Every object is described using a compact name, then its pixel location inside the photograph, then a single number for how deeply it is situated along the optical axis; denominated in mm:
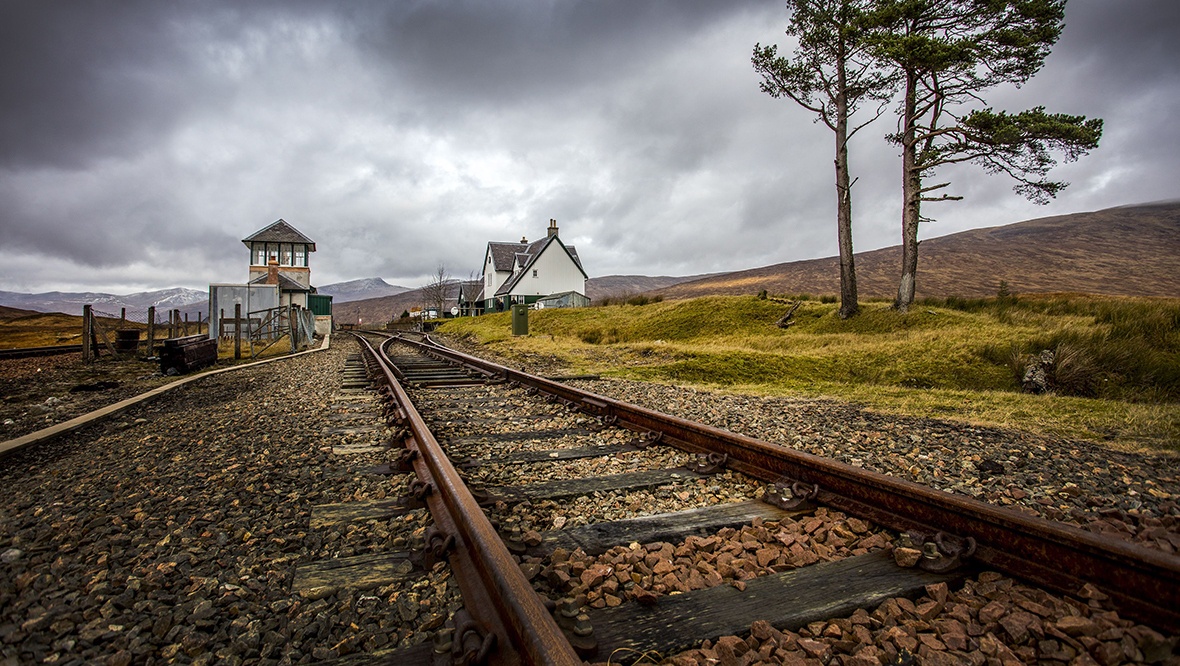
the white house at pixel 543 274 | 42000
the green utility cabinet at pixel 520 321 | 19500
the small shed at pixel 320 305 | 43125
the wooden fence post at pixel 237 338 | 12647
